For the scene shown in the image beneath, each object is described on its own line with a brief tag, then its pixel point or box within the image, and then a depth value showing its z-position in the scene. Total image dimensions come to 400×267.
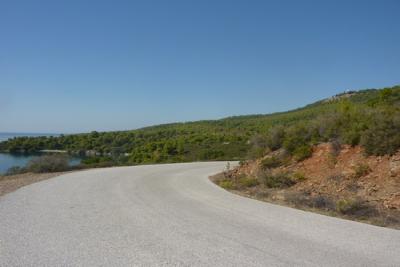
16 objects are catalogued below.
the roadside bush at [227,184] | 14.71
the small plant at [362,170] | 12.13
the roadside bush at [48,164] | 20.44
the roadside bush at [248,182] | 14.72
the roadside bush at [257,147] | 18.47
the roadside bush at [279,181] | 13.68
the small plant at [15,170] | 20.77
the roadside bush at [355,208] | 9.47
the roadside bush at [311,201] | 10.47
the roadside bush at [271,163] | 16.38
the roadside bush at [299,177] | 13.70
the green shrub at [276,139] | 18.30
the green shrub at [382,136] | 12.21
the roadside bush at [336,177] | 12.54
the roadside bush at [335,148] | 14.27
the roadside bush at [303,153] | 15.41
